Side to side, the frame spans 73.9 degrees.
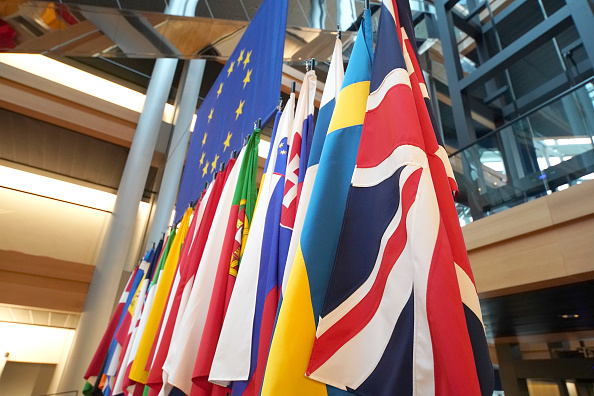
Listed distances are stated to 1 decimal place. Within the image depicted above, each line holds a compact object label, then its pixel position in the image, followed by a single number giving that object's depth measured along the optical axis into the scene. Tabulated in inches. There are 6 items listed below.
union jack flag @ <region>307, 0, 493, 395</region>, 30.5
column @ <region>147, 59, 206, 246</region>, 271.9
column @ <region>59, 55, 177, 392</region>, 231.8
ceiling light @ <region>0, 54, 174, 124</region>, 304.7
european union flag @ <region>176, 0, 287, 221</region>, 93.9
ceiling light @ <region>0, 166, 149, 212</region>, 311.0
